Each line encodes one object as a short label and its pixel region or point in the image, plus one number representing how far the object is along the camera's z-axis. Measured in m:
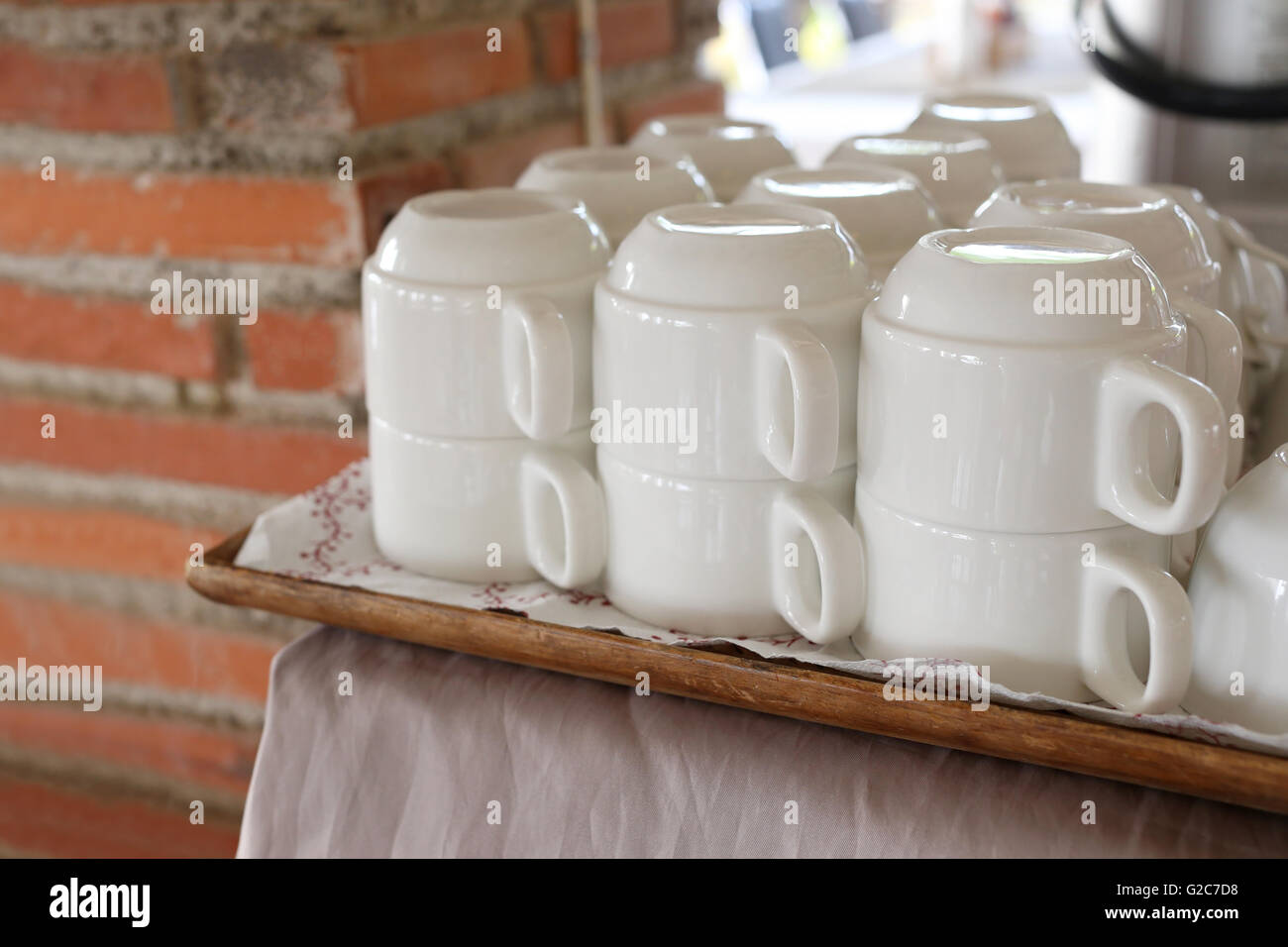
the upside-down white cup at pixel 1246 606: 0.43
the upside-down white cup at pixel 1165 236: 0.51
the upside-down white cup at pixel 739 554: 0.50
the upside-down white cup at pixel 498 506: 0.56
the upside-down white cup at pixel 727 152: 0.74
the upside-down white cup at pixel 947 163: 0.67
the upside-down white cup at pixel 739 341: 0.49
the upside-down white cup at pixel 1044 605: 0.45
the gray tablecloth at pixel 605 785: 0.47
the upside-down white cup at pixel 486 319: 0.55
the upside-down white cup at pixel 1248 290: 0.64
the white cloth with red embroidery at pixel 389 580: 0.46
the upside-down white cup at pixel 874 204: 0.58
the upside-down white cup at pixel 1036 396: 0.44
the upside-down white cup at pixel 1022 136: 0.74
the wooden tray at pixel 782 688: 0.43
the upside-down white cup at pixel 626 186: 0.64
